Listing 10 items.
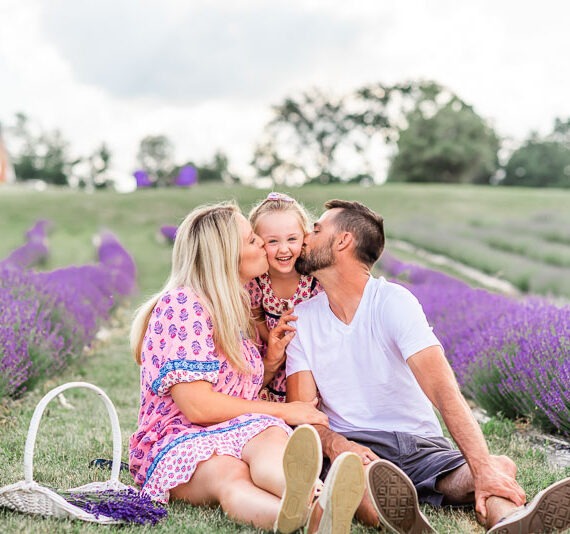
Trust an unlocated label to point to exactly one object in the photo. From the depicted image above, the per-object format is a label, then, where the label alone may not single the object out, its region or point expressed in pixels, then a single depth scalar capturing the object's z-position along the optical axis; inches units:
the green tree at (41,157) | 2306.8
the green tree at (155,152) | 2930.6
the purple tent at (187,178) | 1357.3
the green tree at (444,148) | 1836.9
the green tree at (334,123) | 2253.9
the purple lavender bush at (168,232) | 832.2
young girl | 139.9
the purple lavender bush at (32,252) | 595.3
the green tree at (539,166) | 1968.5
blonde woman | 117.3
